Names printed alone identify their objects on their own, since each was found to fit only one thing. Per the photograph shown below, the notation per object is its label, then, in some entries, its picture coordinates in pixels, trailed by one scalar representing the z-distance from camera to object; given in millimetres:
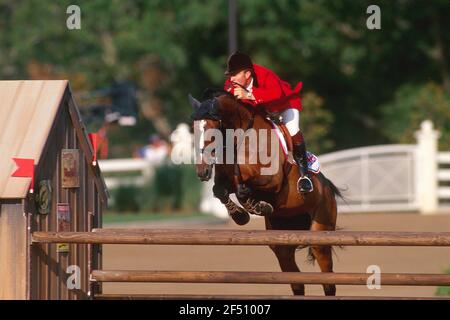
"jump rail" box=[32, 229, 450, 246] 13906
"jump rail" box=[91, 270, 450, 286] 14289
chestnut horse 15461
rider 16531
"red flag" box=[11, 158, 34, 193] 13859
